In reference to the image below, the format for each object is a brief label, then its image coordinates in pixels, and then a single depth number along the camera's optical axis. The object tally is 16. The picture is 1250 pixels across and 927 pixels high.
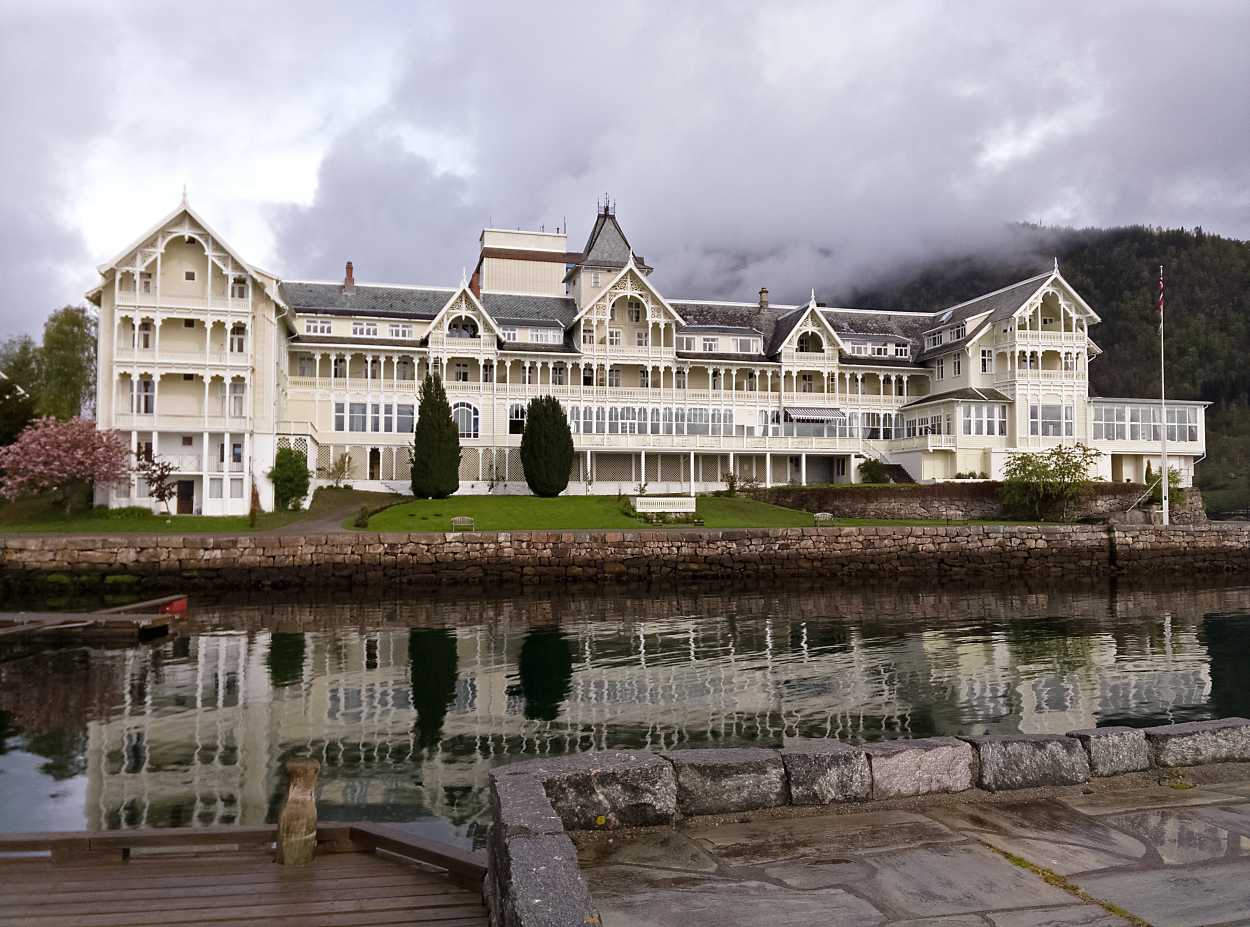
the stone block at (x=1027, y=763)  7.46
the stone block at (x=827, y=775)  7.14
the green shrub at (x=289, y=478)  48.56
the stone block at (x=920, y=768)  7.31
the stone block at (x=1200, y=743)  7.91
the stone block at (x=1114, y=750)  7.72
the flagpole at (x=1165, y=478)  48.77
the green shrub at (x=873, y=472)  61.56
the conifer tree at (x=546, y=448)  53.72
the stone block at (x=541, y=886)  4.63
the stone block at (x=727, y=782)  6.96
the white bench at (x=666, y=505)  47.34
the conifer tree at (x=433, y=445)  51.25
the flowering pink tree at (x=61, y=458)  43.97
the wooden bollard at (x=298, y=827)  7.29
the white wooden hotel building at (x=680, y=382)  59.44
